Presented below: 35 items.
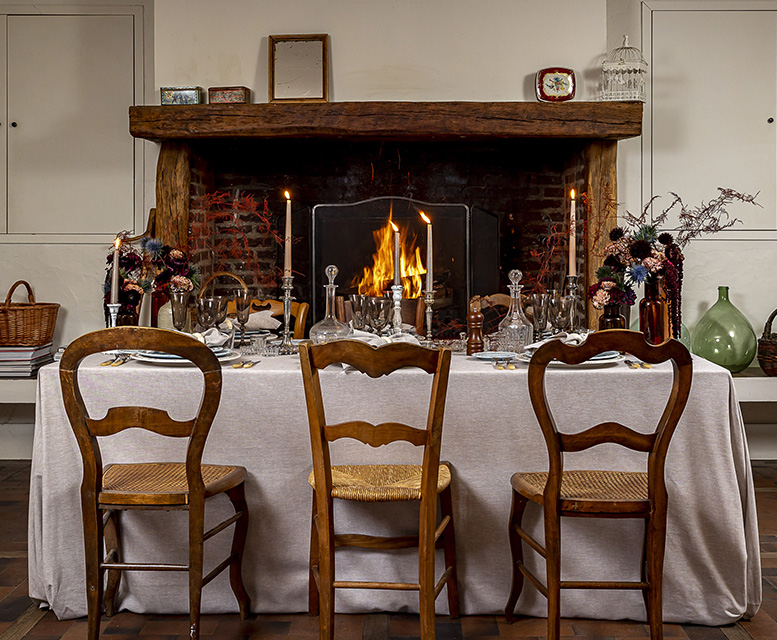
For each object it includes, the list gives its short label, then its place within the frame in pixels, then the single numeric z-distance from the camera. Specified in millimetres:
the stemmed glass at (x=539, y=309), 2580
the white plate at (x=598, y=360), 2367
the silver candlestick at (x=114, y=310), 2572
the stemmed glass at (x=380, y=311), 2547
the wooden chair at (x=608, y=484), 1902
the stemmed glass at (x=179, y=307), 2586
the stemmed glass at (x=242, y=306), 2650
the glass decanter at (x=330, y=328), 2539
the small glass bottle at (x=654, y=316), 2602
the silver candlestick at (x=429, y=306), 2684
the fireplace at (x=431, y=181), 4551
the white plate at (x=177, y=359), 2377
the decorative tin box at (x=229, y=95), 3971
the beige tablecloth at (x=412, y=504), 2307
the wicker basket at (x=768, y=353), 3994
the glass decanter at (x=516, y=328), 2611
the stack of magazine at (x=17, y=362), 4098
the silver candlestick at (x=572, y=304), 2537
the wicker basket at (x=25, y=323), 4082
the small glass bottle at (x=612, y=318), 2705
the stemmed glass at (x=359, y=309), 2580
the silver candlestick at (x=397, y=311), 2639
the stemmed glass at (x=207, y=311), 2518
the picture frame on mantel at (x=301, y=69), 4012
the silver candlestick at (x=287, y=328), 2646
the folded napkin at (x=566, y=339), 2512
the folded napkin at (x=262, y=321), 3178
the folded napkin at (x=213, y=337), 2500
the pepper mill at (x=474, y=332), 2640
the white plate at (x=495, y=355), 2451
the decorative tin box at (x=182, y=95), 3973
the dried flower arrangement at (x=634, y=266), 2633
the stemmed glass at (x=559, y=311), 2521
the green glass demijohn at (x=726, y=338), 4082
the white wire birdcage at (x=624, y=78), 4020
